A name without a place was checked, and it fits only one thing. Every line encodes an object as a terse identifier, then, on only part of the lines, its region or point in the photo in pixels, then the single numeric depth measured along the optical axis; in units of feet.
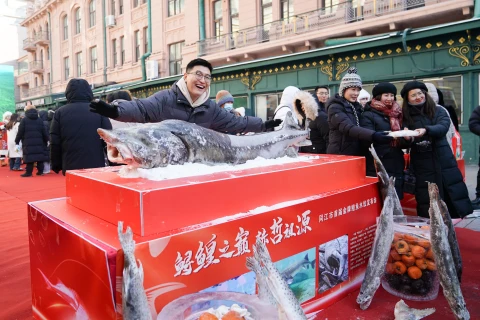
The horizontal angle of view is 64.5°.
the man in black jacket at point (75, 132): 12.02
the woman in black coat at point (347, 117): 10.66
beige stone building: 36.37
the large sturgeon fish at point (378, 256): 6.93
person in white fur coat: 11.32
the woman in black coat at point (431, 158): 10.69
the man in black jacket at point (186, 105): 7.43
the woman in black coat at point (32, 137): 27.86
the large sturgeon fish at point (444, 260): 6.20
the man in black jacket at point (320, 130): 14.43
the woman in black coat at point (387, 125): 10.93
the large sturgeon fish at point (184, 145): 5.45
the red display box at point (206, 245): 4.47
